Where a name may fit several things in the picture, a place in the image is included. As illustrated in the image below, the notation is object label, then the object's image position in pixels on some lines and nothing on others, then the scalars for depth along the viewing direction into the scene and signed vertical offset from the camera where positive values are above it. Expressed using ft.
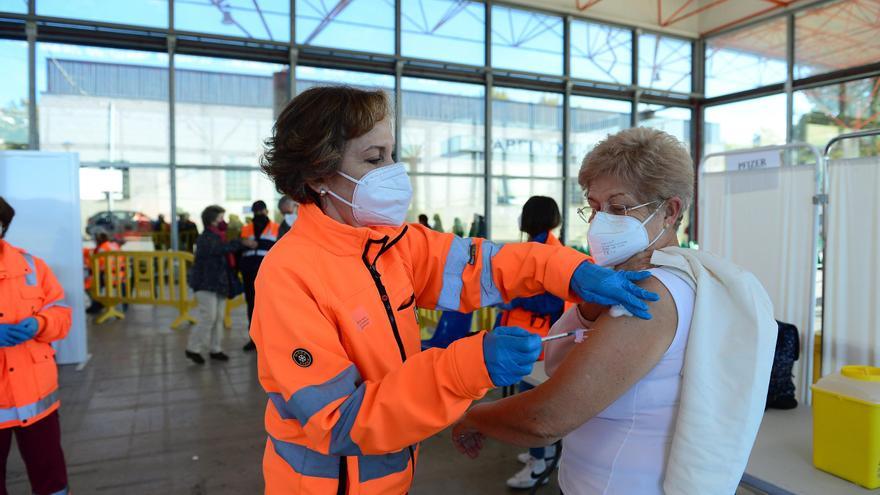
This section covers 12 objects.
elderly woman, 3.58 -1.05
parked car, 26.13 +0.38
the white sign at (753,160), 10.71 +1.45
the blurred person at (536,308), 10.01 -1.44
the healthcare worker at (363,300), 2.87 -0.47
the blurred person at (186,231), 27.20 +0.05
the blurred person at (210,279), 18.07 -1.55
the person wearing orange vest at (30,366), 7.29 -1.82
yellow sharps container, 5.02 -1.82
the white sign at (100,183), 25.68 +2.29
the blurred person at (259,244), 18.62 -0.41
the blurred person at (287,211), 18.10 +0.72
